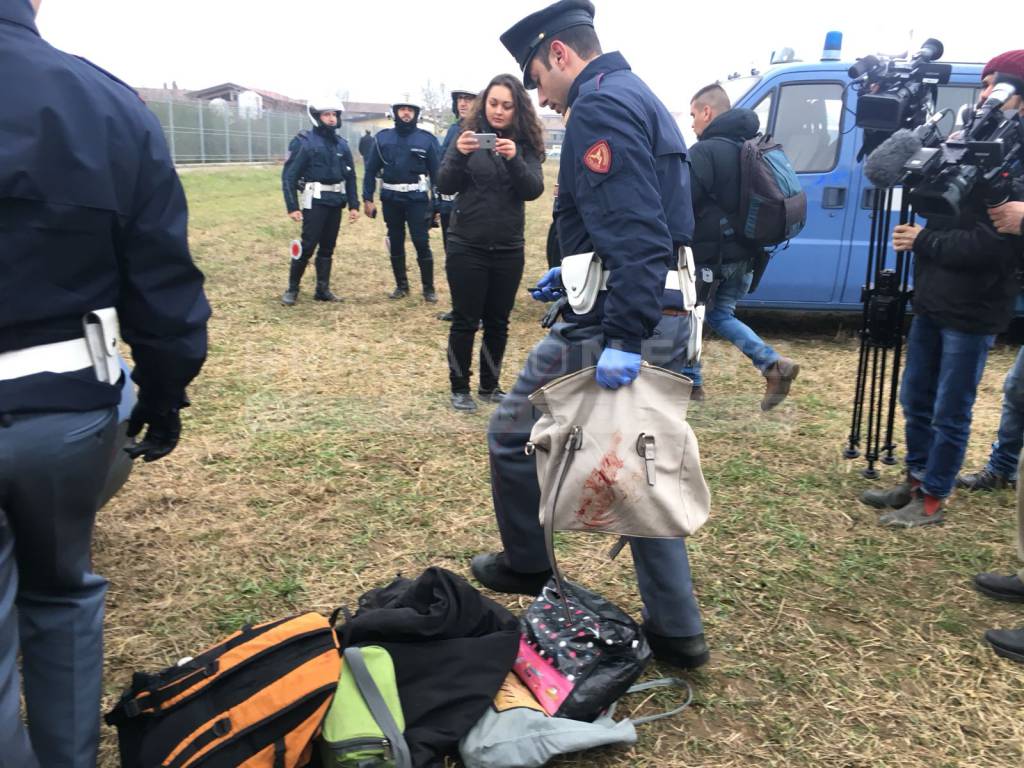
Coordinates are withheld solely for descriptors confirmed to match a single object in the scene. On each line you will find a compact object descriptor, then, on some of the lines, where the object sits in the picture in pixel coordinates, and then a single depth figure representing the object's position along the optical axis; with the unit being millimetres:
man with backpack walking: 4766
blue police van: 6488
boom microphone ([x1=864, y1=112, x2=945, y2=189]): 3391
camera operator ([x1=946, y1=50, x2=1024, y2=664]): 2844
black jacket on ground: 2211
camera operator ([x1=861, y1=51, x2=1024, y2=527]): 3354
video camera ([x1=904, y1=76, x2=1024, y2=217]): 3129
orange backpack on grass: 1973
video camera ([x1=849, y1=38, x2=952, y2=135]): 3588
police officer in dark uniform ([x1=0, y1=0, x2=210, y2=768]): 1569
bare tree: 54791
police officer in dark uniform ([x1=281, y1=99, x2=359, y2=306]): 7848
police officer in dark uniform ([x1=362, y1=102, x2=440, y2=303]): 7918
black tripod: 3822
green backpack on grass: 2062
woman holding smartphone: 4793
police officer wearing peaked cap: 2270
